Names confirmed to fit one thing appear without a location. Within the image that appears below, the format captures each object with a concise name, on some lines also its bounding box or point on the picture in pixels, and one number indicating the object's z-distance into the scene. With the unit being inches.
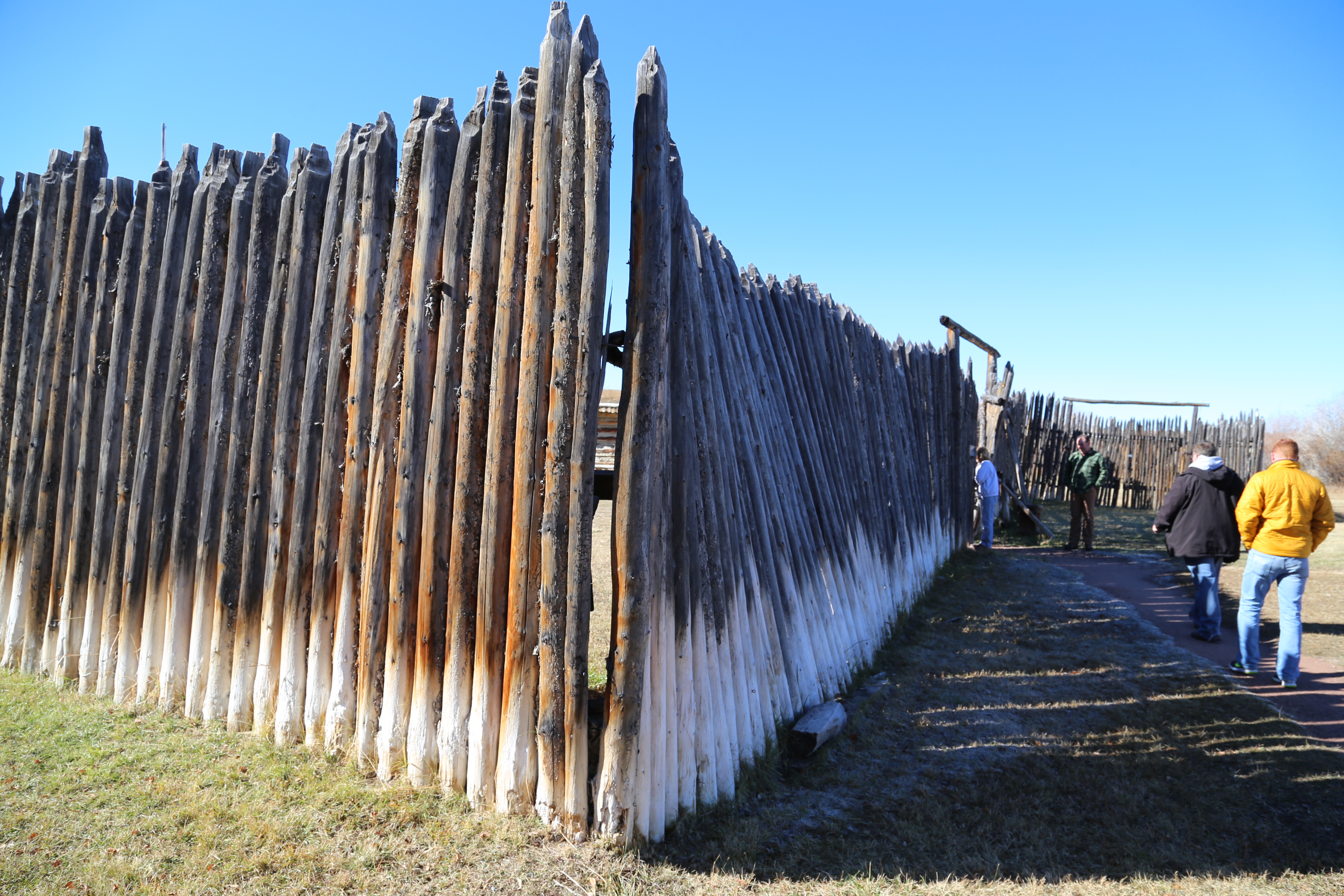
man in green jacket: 432.5
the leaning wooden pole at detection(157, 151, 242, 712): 155.2
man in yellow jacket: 227.5
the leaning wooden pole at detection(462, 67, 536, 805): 121.6
